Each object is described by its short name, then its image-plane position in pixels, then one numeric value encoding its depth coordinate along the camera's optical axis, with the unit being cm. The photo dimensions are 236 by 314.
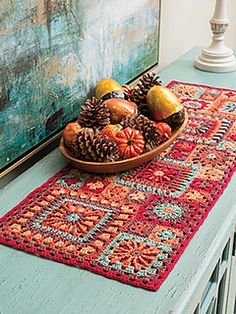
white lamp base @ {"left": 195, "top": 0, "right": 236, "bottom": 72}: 175
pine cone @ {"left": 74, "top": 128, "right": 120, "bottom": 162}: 114
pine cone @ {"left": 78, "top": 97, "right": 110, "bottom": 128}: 120
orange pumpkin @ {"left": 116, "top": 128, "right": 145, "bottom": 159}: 116
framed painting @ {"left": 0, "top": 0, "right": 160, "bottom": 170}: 110
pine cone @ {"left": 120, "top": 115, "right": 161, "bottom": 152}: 121
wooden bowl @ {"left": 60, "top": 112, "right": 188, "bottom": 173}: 114
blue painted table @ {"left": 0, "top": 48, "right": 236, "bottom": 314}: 84
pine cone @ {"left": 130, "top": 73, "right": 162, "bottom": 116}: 134
